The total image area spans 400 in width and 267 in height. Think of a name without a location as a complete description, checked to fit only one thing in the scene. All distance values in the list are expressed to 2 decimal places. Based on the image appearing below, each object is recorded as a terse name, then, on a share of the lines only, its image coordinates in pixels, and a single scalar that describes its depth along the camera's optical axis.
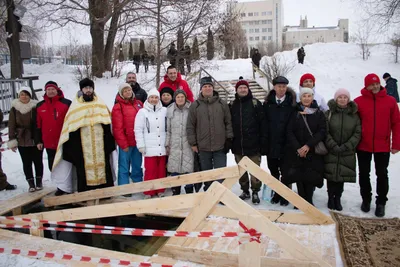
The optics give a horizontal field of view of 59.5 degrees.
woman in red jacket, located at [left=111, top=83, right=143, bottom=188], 5.34
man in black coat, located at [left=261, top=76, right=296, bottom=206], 4.80
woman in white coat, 5.25
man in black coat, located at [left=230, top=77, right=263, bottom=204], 4.91
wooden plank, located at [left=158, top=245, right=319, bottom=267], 3.36
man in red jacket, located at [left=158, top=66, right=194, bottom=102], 6.16
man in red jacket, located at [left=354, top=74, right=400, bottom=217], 4.41
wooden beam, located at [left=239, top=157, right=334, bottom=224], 4.18
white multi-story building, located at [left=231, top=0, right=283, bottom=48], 85.12
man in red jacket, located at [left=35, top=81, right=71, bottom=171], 5.37
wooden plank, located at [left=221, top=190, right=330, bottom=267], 2.84
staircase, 16.59
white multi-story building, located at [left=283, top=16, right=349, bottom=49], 87.12
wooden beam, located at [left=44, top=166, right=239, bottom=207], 4.22
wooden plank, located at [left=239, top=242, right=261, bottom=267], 2.83
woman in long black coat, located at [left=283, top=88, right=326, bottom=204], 4.59
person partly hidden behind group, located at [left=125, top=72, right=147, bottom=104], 6.32
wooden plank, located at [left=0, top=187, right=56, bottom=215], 5.29
